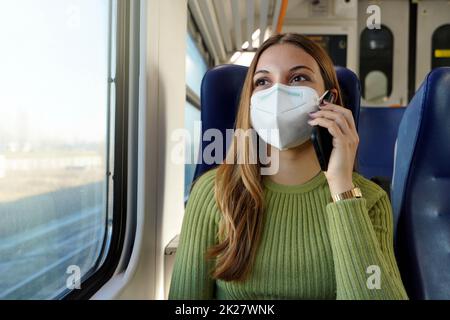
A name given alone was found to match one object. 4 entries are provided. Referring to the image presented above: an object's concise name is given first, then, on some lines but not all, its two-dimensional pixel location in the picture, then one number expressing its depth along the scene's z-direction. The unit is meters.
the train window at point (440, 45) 3.60
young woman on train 0.74
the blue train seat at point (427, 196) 0.88
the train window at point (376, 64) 3.64
